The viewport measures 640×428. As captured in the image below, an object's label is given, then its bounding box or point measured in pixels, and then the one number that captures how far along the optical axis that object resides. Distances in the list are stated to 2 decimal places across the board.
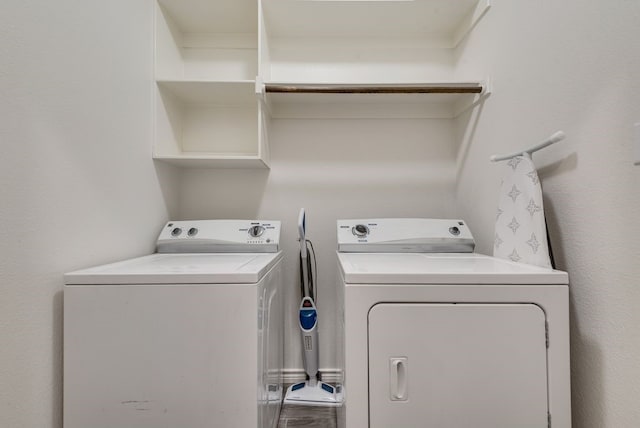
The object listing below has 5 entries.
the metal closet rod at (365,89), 1.52
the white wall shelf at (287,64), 1.58
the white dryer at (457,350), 0.82
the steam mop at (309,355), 1.60
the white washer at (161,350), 0.84
